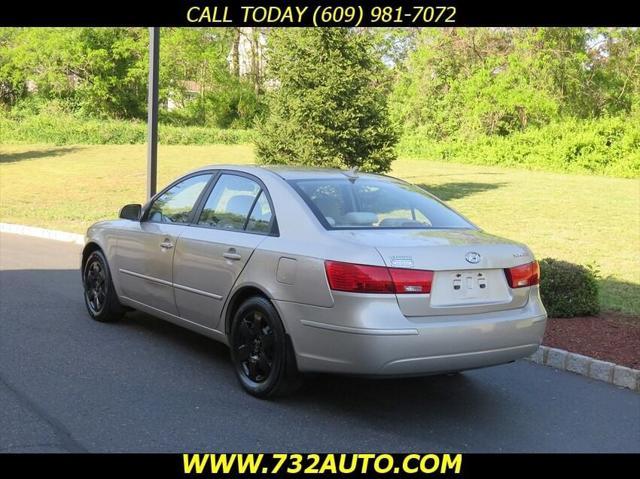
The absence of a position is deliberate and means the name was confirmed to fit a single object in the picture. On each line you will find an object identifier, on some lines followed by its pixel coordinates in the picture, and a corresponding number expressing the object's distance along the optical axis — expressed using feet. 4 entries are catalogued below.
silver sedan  14.02
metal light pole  37.40
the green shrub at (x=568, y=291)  23.94
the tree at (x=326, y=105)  52.13
